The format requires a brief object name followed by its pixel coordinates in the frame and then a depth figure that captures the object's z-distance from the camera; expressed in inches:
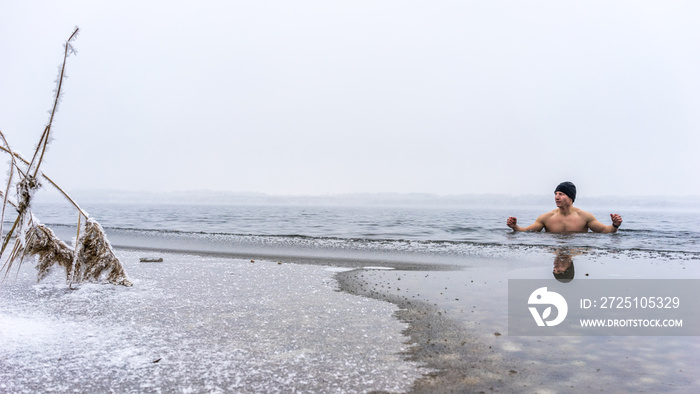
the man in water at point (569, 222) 615.8
